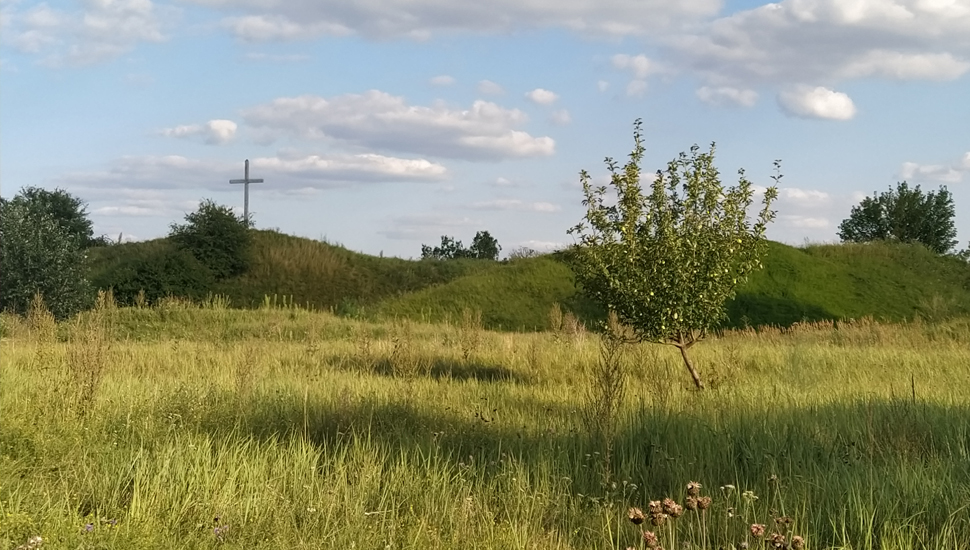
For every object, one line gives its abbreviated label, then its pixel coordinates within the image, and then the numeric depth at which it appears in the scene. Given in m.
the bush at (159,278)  32.28
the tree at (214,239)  36.06
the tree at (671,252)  12.02
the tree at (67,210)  45.81
